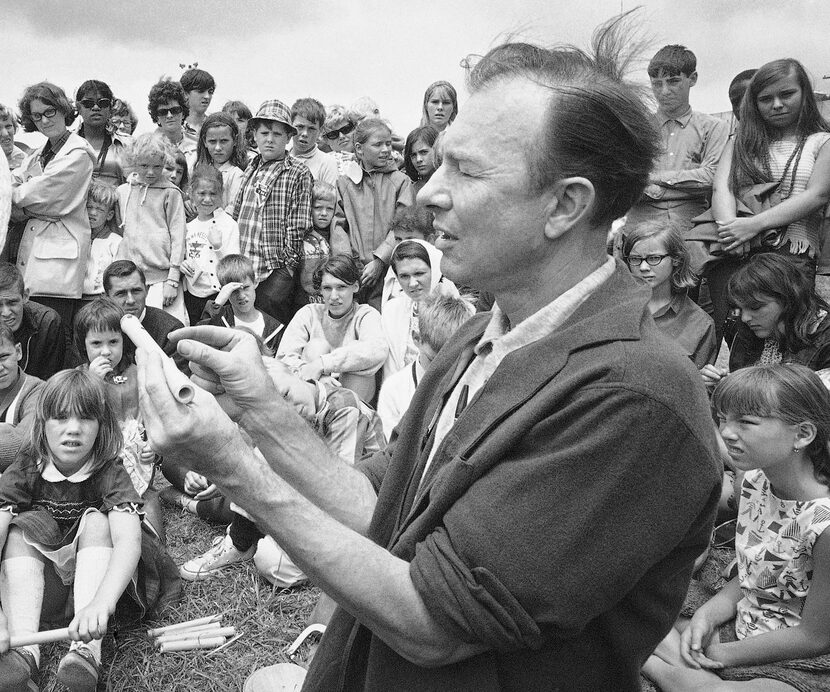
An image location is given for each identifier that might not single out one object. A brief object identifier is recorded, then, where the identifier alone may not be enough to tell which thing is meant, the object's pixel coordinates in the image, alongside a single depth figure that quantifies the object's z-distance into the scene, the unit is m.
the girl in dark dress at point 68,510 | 3.38
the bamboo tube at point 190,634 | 3.46
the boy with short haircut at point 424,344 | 4.49
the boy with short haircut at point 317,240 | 6.19
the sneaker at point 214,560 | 4.10
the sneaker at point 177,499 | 4.88
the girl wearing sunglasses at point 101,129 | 6.44
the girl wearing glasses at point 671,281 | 4.62
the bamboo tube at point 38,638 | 3.02
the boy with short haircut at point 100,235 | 5.89
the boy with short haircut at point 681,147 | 5.31
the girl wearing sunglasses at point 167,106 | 7.02
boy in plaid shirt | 6.16
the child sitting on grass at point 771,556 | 2.86
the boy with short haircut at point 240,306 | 5.71
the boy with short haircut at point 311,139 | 6.86
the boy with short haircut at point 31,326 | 5.07
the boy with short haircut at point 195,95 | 7.38
